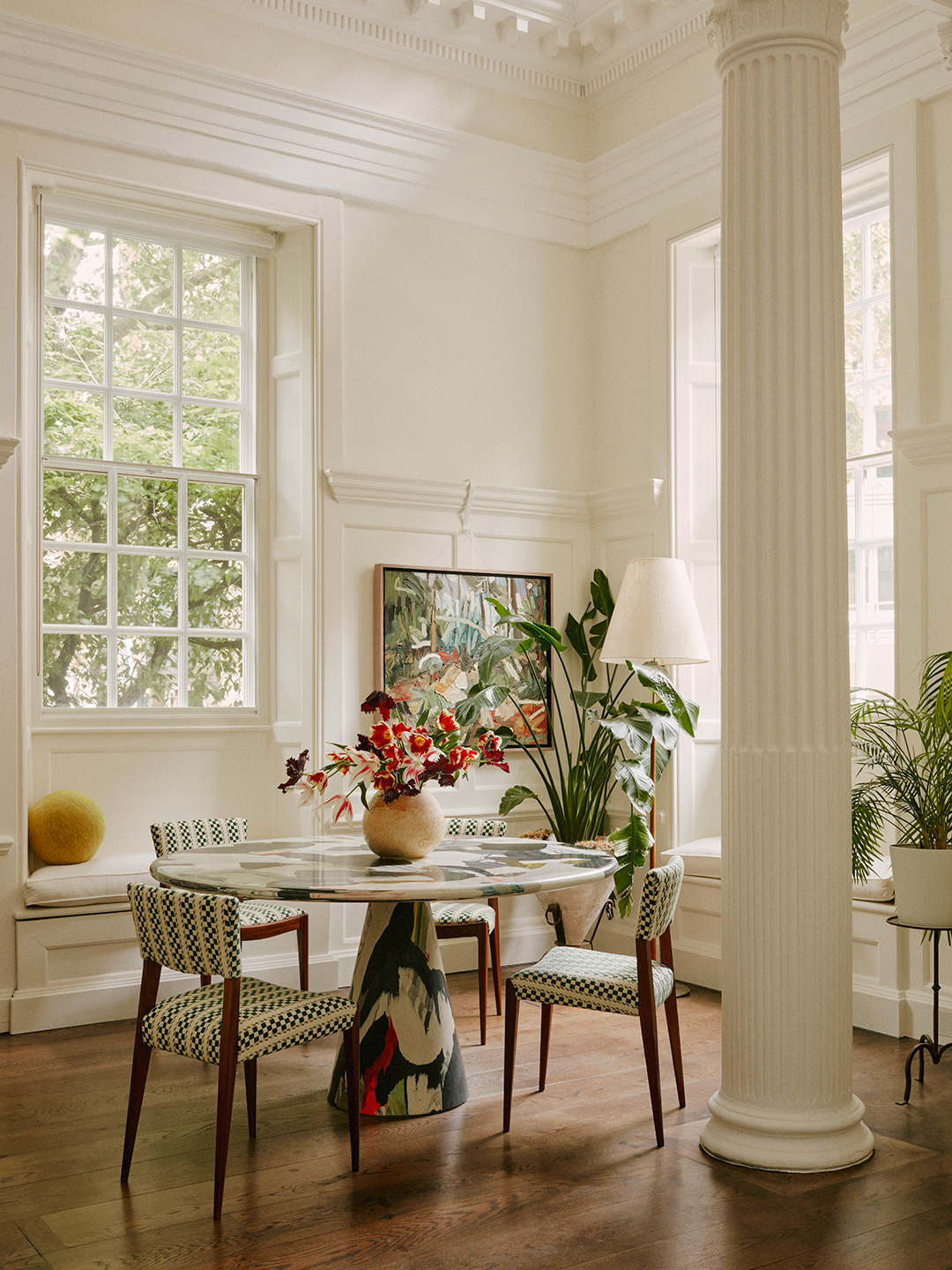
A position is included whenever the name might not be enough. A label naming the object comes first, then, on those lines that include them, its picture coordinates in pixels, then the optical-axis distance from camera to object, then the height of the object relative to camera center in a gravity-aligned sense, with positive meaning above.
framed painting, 5.90 +0.14
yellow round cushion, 5.07 -0.69
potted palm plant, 3.92 -0.51
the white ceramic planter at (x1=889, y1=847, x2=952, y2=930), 3.90 -0.76
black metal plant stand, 4.02 -1.29
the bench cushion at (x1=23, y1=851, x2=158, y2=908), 4.86 -0.89
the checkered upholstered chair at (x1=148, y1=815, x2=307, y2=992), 4.64 -0.72
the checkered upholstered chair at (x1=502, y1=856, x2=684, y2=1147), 3.53 -0.98
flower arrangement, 3.82 -0.32
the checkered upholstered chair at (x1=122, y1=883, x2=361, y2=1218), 3.11 -0.95
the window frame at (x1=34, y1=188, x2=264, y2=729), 5.37 +0.95
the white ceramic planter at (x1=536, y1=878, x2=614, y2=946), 5.66 -1.16
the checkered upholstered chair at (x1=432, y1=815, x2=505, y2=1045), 4.56 -0.98
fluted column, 3.30 +0.11
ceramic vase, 3.87 -0.53
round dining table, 3.62 -0.96
